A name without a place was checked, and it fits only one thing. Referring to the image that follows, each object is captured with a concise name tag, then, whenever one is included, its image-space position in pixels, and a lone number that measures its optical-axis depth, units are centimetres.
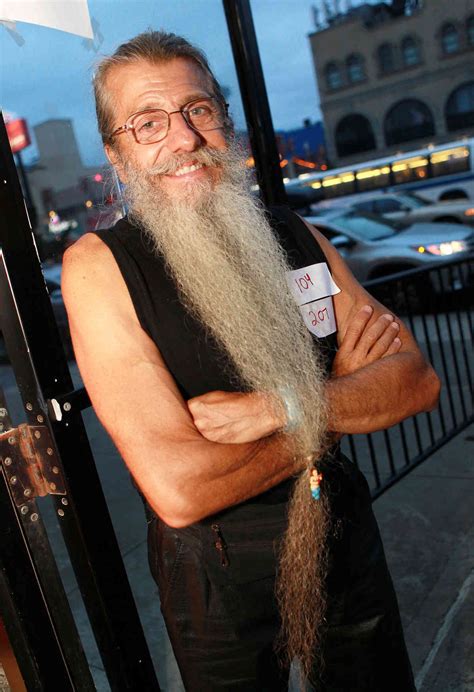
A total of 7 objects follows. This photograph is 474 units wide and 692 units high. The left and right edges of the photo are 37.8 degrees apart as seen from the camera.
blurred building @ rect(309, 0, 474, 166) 4806
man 152
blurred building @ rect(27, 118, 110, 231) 2071
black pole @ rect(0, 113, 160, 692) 158
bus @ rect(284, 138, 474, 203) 2058
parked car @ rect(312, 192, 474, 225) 1430
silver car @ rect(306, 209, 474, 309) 1012
